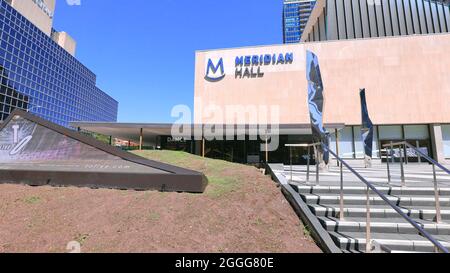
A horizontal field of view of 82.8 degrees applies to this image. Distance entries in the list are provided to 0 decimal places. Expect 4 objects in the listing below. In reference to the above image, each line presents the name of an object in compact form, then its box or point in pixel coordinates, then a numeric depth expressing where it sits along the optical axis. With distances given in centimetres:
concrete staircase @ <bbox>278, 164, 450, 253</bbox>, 378
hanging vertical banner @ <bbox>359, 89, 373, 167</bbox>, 1429
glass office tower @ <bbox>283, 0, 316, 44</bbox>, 14788
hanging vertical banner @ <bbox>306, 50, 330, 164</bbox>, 870
